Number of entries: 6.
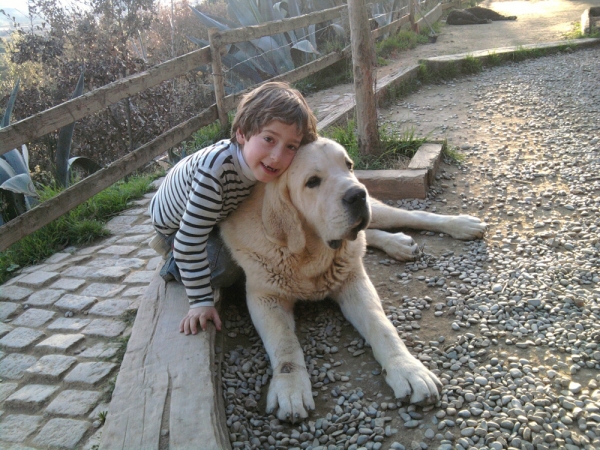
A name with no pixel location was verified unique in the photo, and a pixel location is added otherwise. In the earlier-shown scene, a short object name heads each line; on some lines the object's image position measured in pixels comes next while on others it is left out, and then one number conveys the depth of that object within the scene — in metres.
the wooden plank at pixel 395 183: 4.13
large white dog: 2.27
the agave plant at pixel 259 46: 8.11
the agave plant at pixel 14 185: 4.46
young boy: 2.48
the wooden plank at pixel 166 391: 2.00
